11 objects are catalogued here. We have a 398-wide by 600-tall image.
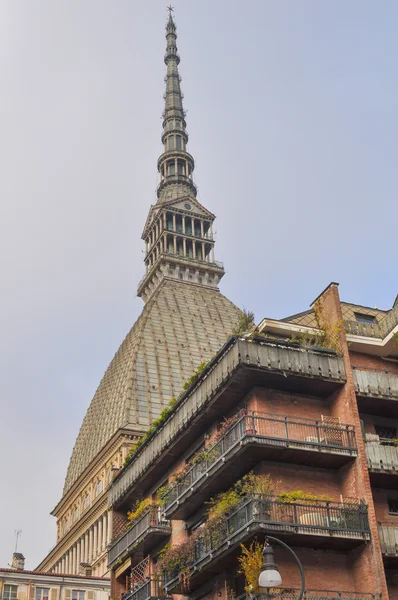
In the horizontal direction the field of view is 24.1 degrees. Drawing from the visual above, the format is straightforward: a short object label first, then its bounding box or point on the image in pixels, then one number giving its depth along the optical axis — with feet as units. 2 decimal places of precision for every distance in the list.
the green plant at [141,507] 150.66
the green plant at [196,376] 137.24
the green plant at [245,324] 133.03
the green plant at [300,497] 114.73
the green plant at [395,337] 132.26
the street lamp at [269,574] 85.76
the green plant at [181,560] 127.65
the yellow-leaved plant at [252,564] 108.68
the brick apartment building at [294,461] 114.01
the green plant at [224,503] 118.62
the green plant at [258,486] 114.62
